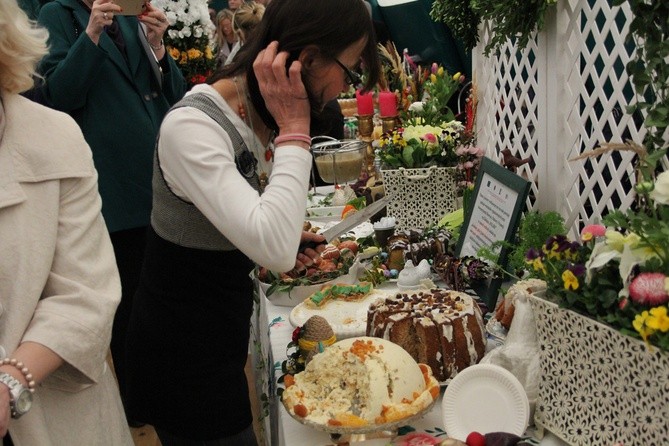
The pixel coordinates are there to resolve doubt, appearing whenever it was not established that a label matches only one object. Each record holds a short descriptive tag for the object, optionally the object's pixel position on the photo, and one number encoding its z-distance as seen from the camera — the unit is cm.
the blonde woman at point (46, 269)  100
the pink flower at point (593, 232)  94
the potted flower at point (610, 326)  79
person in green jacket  202
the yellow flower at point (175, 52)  304
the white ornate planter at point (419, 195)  204
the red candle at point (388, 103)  259
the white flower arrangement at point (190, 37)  282
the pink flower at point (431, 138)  203
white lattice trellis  119
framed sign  142
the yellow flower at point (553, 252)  98
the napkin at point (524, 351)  107
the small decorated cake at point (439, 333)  119
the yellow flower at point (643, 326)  78
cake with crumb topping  103
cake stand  101
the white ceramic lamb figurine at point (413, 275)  160
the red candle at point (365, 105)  275
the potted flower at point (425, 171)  203
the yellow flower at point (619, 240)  81
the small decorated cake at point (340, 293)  158
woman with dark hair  101
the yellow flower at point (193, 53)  305
